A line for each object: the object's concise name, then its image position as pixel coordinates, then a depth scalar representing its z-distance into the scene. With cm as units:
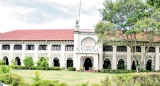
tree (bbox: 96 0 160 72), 2491
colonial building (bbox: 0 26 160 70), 2991
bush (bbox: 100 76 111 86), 990
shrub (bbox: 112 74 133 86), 1002
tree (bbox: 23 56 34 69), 3019
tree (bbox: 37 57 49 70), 2923
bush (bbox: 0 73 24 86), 1112
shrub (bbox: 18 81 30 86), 1048
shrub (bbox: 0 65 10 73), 1354
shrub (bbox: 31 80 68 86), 936
